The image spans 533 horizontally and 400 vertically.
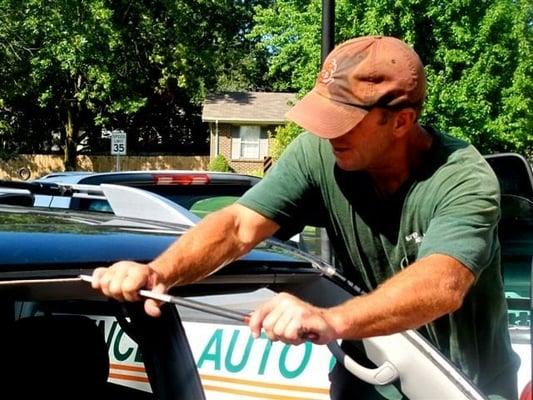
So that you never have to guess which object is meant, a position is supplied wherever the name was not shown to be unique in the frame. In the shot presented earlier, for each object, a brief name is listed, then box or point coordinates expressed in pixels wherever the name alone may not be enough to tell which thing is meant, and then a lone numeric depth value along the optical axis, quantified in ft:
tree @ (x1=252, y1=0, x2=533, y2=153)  61.46
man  6.26
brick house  107.04
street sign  64.64
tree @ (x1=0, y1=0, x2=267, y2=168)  89.40
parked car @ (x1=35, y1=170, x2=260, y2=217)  18.11
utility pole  25.07
